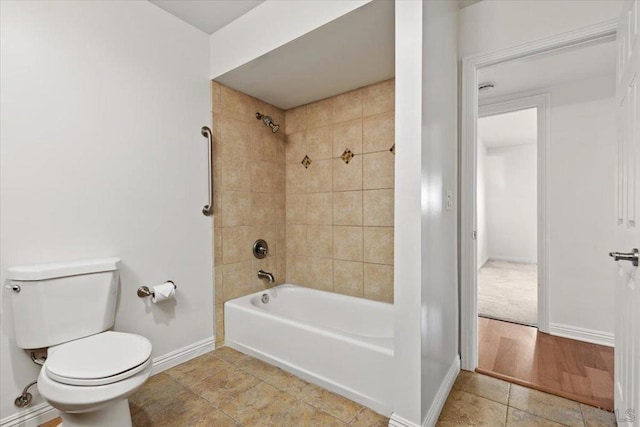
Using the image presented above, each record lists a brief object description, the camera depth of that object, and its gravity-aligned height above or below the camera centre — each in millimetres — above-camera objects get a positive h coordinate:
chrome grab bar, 2182 +348
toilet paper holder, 1864 -495
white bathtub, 1576 -833
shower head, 2580 +767
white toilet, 1133 -605
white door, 1042 -66
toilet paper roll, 1889 -509
